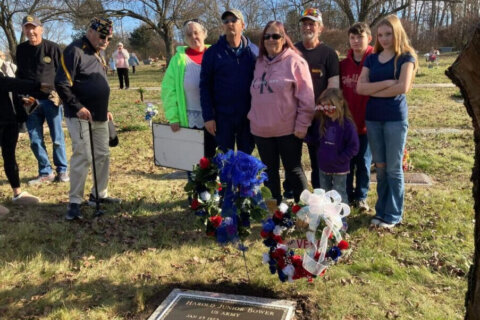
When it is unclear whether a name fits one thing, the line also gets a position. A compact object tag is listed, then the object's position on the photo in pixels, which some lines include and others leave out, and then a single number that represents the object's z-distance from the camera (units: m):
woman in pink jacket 3.54
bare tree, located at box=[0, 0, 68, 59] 23.00
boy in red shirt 3.96
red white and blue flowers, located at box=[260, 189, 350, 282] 2.64
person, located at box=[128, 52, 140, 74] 29.19
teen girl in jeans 3.53
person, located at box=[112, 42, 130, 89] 16.84
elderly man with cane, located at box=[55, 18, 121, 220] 3.84
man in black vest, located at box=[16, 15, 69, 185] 5.22
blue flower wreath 2.80
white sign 4.16
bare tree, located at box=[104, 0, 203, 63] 25.59
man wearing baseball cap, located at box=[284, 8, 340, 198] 3.93
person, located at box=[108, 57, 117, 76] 29.67
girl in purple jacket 3.60
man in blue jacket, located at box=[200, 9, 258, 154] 3.78
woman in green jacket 4.07
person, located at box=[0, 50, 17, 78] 4.86
